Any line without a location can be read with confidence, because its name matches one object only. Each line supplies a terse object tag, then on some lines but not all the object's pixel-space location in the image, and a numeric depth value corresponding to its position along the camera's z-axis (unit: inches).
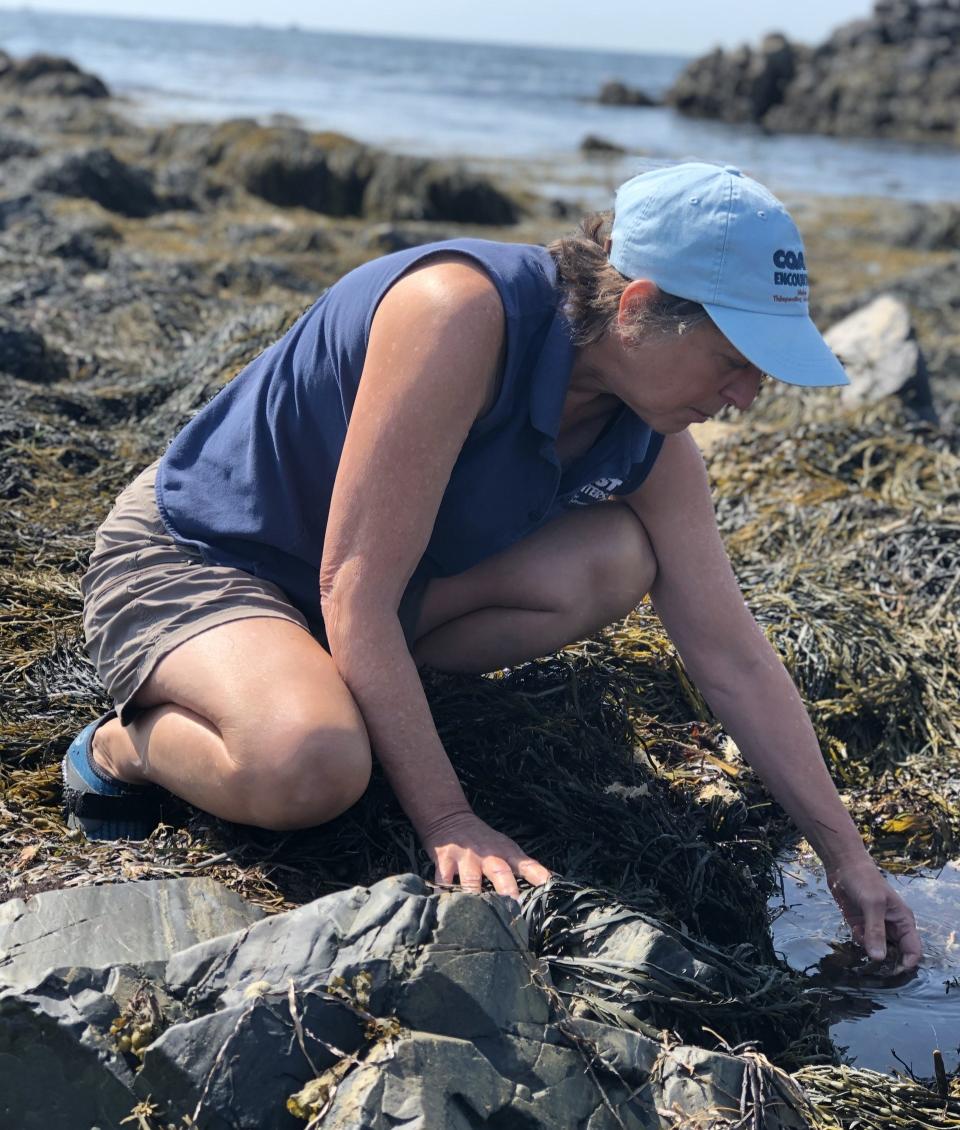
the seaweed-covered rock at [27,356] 198.4
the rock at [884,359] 217.8
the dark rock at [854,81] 1465.3
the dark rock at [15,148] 503.9
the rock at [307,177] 517.7
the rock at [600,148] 967.6
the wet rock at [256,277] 292.8
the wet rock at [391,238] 380.5
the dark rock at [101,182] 411.5
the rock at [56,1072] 67.4
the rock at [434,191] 509.4
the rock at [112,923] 73.9
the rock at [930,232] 542.3
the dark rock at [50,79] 1043.9
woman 84.0
